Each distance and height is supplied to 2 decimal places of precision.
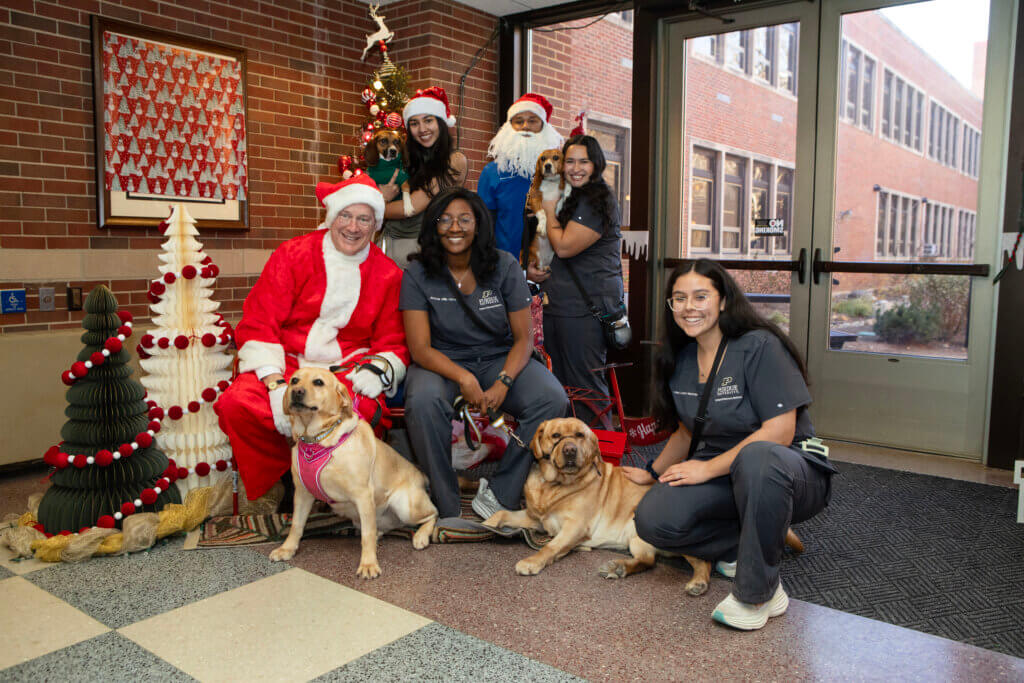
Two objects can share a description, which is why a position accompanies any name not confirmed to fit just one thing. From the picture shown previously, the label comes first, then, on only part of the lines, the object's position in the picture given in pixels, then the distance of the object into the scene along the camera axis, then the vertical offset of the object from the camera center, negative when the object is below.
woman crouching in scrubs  2.35 -0.53
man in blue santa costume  4.12 +0.53
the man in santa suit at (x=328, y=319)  3.21 -0.18
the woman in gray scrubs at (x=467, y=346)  3.27 -0.30
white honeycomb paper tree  3.33 -0.35
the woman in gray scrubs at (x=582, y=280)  3.95 -0.01
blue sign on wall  3.83 -0.13
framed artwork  4.16 +0.79
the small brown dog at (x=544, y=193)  3.95 +0.41
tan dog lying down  2.82 -0.80
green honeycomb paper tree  3.01 -0.60
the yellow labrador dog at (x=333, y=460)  2.79 -0.64
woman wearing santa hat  4.05 +0.55
